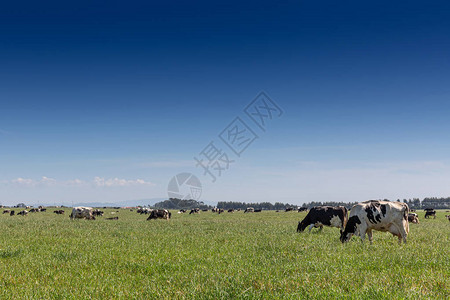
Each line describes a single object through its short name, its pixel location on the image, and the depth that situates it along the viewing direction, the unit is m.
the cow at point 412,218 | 37.75
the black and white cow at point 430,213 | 57.69
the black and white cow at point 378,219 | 14.99
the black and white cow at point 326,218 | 21.91
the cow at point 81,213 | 41.31
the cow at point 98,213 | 61.72
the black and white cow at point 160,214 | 42.75
